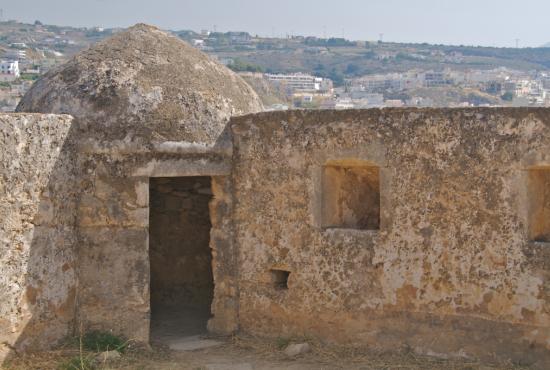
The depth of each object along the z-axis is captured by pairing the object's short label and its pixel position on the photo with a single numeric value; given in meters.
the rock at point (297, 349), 6.50
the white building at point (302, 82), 56.59
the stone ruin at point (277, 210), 5.88
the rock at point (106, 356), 6.22
